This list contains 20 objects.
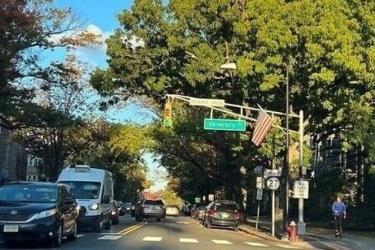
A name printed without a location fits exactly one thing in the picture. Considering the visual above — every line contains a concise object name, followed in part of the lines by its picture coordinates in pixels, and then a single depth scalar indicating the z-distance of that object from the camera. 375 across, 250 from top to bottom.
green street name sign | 32.56
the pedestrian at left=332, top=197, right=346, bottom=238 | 31.63
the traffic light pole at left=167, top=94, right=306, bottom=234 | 29.75
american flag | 30.11
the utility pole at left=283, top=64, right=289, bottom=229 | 30.36
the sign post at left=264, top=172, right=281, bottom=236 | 32.72
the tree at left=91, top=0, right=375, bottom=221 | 28.80
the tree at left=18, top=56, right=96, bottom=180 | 52.78
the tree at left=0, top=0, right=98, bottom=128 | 33.84
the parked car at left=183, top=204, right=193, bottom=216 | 90.64
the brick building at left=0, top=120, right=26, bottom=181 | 79.62
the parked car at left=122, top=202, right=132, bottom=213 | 87.00
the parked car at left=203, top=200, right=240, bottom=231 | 40.00
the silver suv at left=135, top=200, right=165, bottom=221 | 50.26
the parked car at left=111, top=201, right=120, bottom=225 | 37.65
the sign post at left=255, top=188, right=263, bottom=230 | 39.15
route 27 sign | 32.69
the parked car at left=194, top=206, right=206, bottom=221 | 55.78
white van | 27.02
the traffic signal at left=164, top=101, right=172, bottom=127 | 30.39
